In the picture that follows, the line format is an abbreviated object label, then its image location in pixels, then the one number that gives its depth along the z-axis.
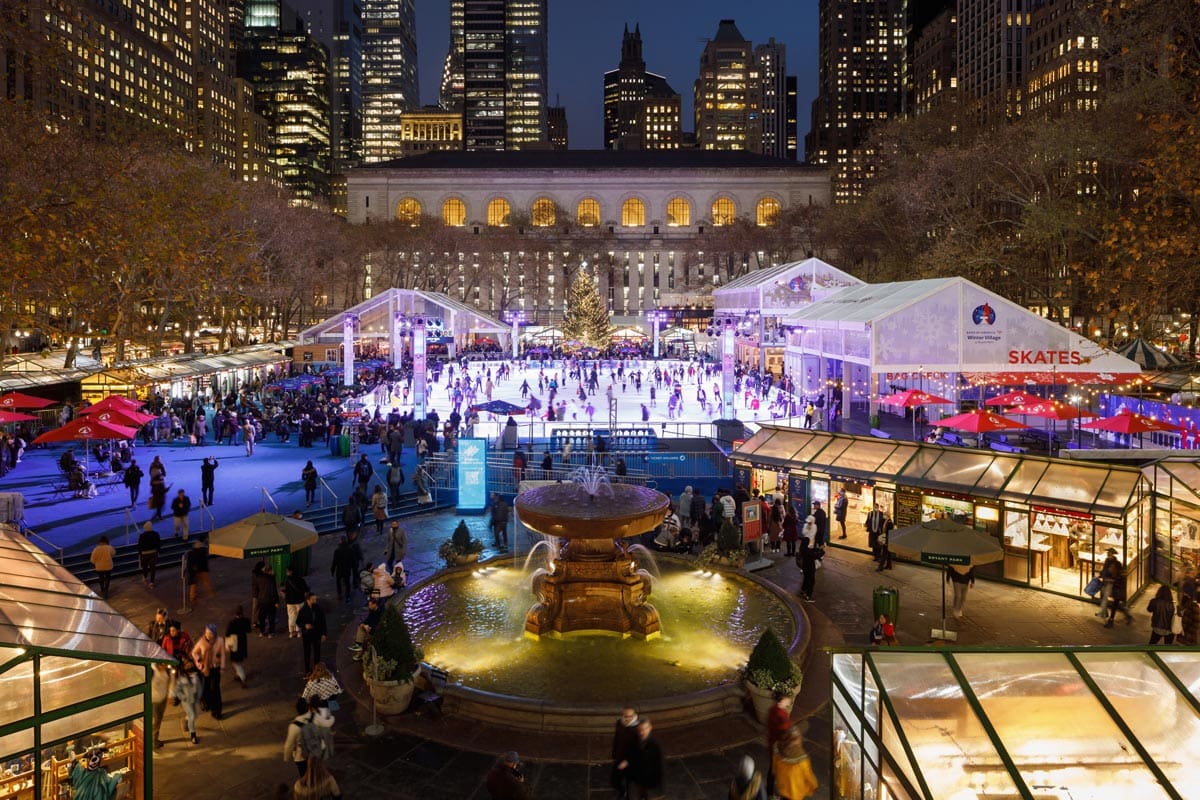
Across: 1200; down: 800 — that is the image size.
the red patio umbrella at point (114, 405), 21.05
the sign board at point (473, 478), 19.20
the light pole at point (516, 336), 59.39
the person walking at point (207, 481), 19.00
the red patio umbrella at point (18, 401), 22.12
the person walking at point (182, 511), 16.08
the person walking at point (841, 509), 17.09
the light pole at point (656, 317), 60.78
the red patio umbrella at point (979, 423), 21.09
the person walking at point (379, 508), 17.39
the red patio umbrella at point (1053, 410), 23.83
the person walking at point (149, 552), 13.87
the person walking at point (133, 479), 19.11
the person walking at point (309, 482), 19.50
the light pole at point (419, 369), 33.75
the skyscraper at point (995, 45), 105.88
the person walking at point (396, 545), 14.14
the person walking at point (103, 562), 13.06
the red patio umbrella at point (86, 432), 18.97
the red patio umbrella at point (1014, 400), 25.20
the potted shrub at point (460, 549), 14.55
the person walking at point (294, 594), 11.74
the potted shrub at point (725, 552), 14.30
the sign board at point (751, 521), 15.40
